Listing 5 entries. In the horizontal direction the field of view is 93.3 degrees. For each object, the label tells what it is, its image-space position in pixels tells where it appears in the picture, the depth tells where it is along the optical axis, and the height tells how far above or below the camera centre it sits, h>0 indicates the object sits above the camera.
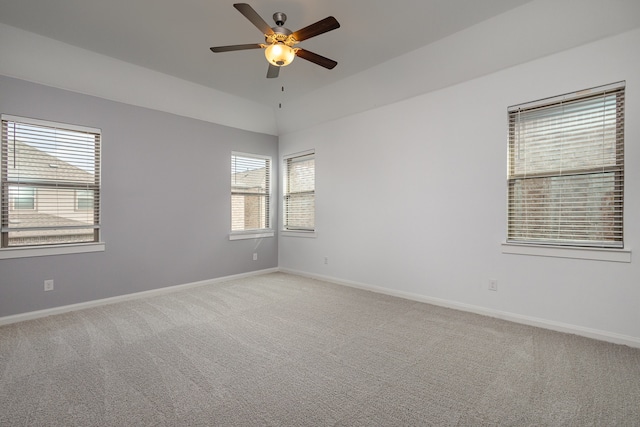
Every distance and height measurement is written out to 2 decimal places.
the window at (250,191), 5.36 +0.41
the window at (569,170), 2.76 +0.45
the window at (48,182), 3.31 +0.35
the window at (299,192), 5.52 +0.41
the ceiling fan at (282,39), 2.38 +1.51
